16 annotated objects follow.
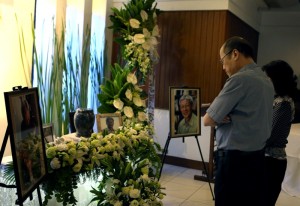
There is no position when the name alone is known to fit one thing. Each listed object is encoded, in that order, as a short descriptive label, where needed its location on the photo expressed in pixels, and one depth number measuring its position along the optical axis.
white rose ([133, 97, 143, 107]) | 3.02
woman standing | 2.33
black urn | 2.35
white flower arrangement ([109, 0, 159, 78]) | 3.50
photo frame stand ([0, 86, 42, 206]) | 1.36
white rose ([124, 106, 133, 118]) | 2.97
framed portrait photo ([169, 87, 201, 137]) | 3.35
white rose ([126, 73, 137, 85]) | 2.99
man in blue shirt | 2.03
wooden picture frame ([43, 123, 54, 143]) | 2.21
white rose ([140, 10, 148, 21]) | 3.59
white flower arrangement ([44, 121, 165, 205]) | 1.82
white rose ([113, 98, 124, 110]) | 2.91
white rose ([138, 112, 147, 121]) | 3.14
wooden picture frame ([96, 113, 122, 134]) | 2.51
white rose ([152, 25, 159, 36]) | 3.68
